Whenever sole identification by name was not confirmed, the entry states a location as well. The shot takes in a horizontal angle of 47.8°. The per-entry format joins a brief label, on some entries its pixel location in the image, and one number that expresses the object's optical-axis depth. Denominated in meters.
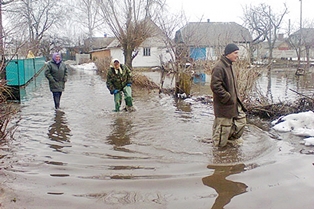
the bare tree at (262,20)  37.62
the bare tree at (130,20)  23.38
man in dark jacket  5.48
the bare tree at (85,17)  47.11
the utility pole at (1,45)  6.13
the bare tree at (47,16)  47.21
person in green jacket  9.35
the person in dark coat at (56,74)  9.80
